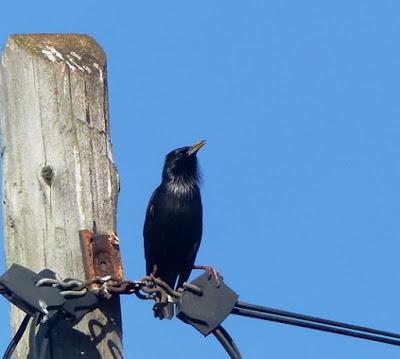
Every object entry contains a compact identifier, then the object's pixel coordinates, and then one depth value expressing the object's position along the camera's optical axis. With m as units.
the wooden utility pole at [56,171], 8.46
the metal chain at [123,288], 8.02
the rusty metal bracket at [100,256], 8.48
